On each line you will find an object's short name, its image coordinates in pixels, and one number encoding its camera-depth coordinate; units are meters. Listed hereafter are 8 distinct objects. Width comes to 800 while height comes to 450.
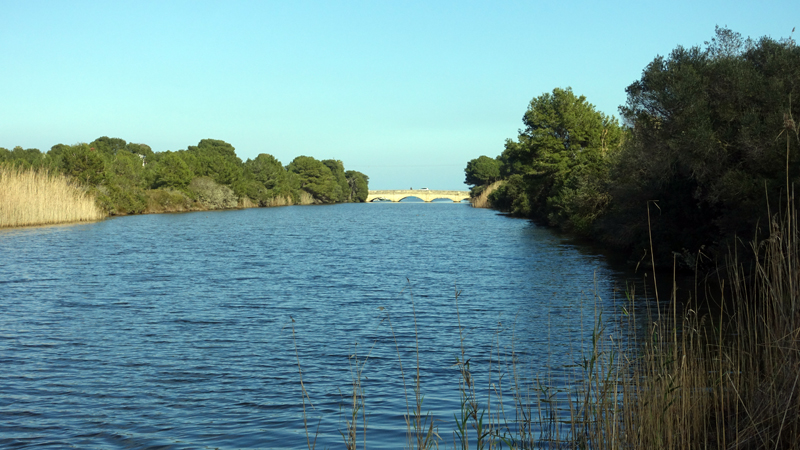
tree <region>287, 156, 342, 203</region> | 137.25
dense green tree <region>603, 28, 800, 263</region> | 16.83
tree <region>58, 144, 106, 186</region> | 59.47
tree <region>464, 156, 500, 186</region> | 145.75
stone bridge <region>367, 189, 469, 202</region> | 154.88
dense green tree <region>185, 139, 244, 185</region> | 89.31
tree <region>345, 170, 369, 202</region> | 166.88
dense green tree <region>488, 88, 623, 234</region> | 47.78
